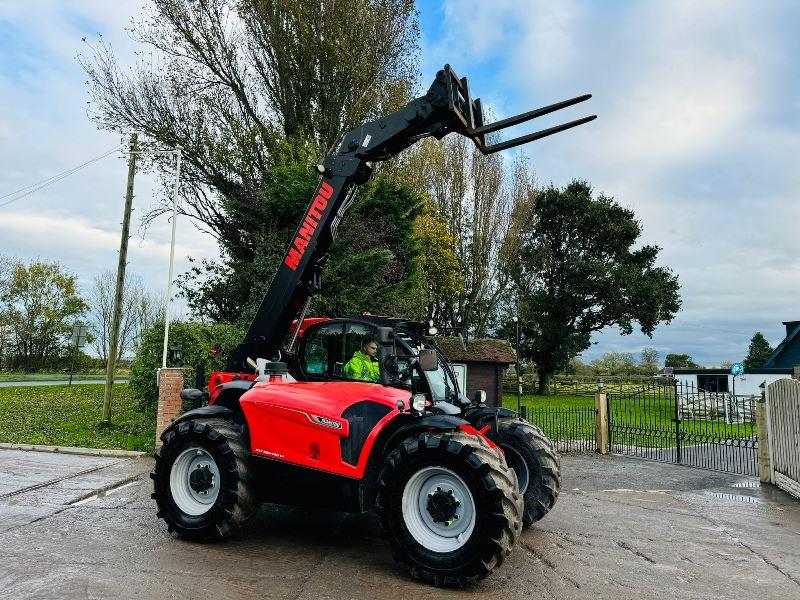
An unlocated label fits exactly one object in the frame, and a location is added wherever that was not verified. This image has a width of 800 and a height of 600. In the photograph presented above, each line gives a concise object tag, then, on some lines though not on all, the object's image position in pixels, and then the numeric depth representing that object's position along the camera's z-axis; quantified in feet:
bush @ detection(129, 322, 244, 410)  43.52
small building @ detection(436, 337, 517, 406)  72.49
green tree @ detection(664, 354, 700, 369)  204.83
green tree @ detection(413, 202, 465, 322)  100.73
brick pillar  37.88
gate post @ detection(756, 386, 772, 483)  36.45
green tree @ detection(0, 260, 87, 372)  146.20
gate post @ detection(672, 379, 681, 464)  43.63
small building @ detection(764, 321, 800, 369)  123.24
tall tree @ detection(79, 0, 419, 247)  66.44
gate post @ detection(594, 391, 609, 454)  47.19
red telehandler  16.70
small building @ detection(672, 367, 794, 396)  107.14
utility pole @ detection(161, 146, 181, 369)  41.63
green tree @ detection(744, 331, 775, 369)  181.69
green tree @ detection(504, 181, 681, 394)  129.29
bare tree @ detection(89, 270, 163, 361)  157.99
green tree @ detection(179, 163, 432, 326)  53.78
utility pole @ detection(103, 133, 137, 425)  46.44
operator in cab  19.97
